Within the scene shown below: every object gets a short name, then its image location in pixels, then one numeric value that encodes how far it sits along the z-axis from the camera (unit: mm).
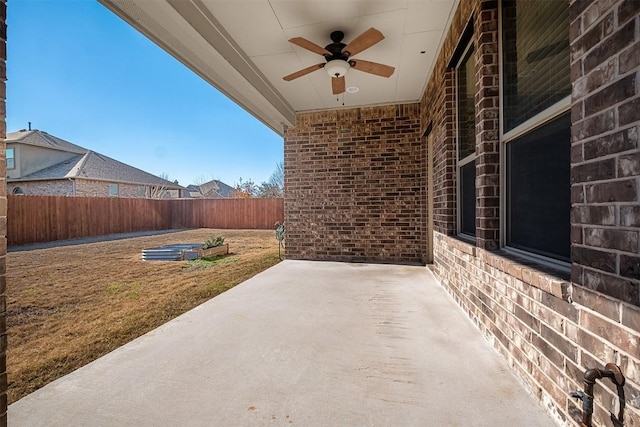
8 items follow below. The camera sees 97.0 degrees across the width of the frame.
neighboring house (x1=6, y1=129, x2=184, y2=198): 15758
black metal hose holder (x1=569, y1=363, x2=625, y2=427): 979
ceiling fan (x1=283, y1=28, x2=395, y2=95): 2957
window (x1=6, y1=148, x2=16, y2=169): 16086
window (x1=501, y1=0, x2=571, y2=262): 1520
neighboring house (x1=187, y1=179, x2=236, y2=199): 34656
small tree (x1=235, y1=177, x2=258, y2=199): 25125
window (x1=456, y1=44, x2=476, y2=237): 2883
